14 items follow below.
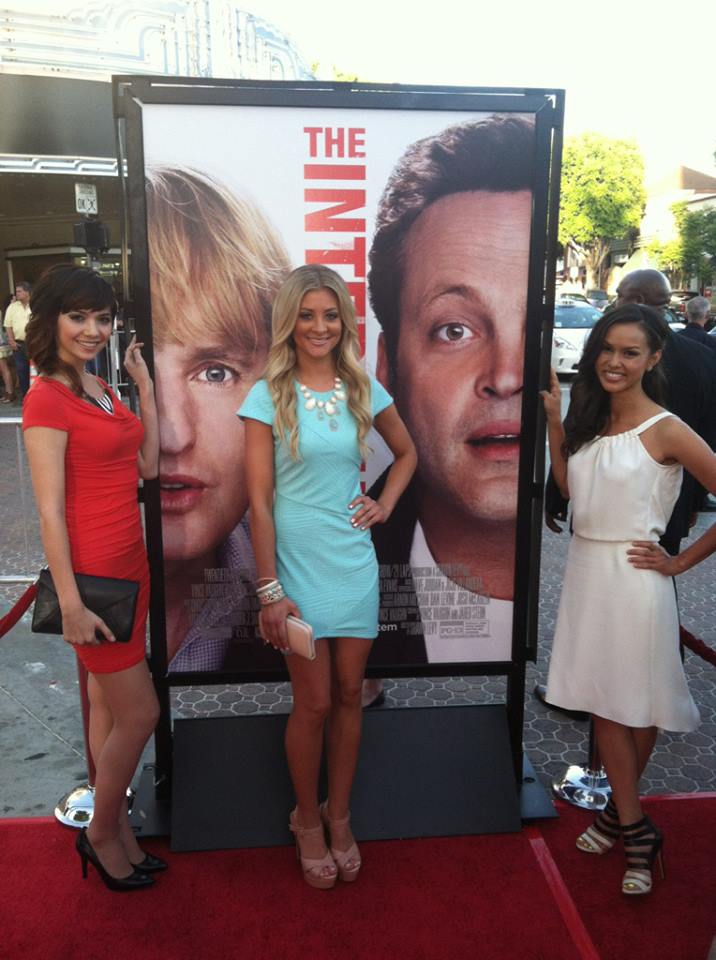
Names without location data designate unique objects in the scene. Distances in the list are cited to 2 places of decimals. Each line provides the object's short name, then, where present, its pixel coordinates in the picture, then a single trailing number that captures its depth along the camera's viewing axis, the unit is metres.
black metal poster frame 2.50
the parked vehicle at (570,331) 18.09
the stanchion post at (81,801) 3.00
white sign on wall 14.15
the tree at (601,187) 50.94
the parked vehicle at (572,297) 27.51
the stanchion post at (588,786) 3.14
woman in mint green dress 2.36
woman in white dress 2.53
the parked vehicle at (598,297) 35.35
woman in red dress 2.21
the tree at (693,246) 42.25
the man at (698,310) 7.79
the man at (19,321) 13.21
